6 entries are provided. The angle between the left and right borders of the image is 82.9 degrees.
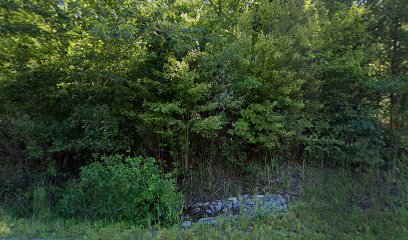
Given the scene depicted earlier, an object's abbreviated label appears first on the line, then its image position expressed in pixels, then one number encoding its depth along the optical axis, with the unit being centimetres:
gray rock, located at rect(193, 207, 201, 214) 499
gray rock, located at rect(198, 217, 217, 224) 414
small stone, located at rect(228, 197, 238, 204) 500
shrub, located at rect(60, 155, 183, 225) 427
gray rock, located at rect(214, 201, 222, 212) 496
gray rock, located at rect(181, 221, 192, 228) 409
